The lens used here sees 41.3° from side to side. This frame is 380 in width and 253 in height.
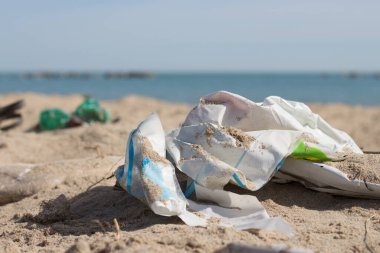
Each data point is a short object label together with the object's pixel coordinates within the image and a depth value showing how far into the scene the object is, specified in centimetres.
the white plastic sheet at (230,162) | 268
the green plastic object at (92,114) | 728
